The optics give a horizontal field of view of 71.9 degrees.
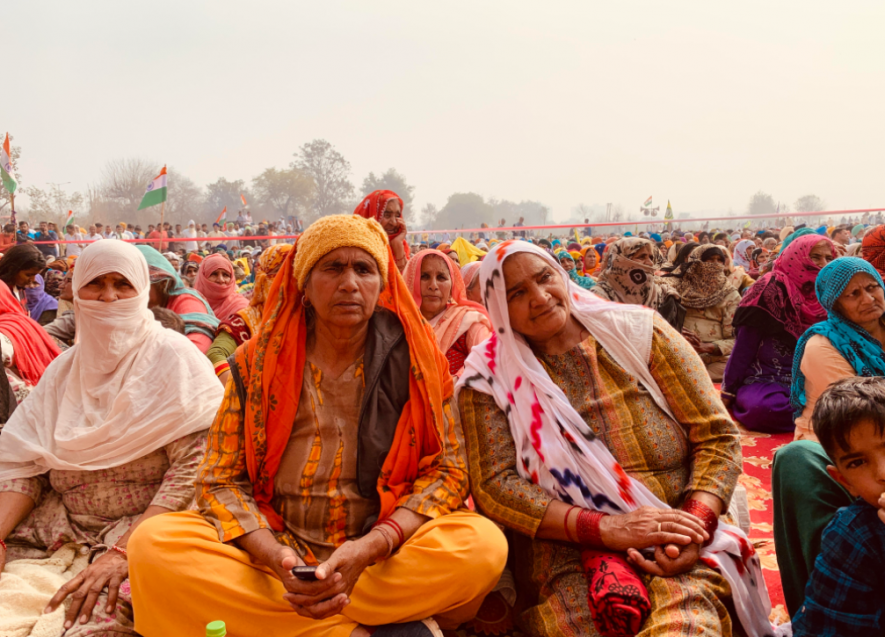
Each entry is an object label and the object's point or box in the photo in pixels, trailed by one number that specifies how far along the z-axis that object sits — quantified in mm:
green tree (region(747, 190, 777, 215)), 83162
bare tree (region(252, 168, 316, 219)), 63750
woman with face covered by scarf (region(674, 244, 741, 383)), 5914
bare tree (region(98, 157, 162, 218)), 58031
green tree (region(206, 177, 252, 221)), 65812
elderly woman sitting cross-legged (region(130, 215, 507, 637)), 1868
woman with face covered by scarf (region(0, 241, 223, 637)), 2396
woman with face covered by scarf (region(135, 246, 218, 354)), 4164
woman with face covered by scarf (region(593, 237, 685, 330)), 5348
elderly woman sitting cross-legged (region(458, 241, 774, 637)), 1897
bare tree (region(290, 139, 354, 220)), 68188
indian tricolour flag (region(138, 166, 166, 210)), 10978
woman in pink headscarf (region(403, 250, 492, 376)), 3736
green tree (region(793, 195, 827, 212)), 76375
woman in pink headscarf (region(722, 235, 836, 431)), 4570
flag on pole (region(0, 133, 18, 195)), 9039
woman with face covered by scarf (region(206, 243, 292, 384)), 4250
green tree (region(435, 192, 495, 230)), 89875
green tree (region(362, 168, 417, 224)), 74812
